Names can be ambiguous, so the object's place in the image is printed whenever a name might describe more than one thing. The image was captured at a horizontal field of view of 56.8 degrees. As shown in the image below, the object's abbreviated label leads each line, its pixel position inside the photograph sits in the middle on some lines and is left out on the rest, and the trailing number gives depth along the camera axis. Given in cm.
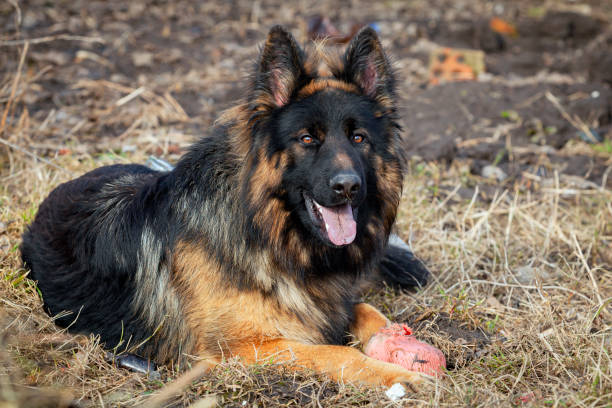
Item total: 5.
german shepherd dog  351
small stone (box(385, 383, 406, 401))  319
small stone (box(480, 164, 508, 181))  673
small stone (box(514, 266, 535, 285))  500
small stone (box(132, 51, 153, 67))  970
